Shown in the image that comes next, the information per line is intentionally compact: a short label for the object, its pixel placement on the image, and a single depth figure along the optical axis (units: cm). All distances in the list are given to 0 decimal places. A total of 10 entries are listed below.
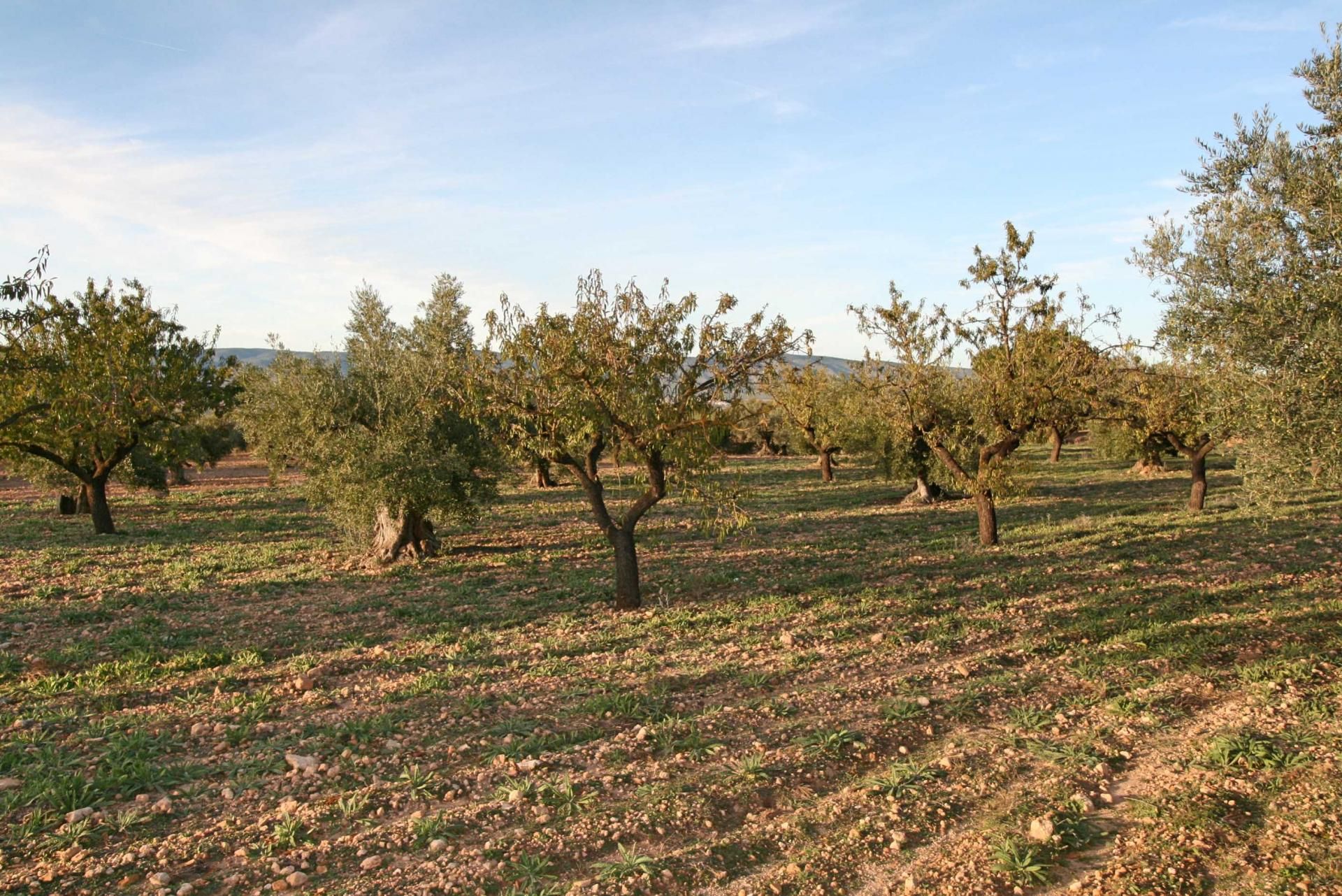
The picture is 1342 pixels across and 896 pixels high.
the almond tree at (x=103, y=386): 1627
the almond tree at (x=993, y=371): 2042
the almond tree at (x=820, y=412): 4128
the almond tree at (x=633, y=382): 1394
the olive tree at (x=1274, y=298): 967
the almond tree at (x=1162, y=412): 2544
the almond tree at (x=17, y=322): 1186
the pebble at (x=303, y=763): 821
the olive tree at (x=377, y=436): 1867
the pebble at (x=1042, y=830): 653
